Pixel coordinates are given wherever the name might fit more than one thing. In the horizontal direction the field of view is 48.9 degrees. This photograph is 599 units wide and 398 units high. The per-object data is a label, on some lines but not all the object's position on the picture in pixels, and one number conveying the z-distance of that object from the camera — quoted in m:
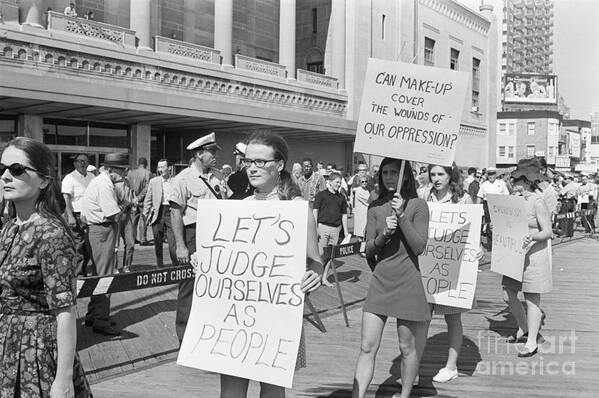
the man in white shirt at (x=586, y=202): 23.76
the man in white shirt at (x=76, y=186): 9.87
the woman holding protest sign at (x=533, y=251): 6.68
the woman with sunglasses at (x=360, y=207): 14.95
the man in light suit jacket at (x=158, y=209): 11.55
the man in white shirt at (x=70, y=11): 22.97
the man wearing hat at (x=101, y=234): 7.26
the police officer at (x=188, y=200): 6.19
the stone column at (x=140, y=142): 23.90
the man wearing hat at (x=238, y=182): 6.89
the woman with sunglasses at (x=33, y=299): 2.75
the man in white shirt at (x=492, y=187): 18.66
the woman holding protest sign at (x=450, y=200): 5.80
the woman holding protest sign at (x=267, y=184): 3.55
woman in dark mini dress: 4.52
